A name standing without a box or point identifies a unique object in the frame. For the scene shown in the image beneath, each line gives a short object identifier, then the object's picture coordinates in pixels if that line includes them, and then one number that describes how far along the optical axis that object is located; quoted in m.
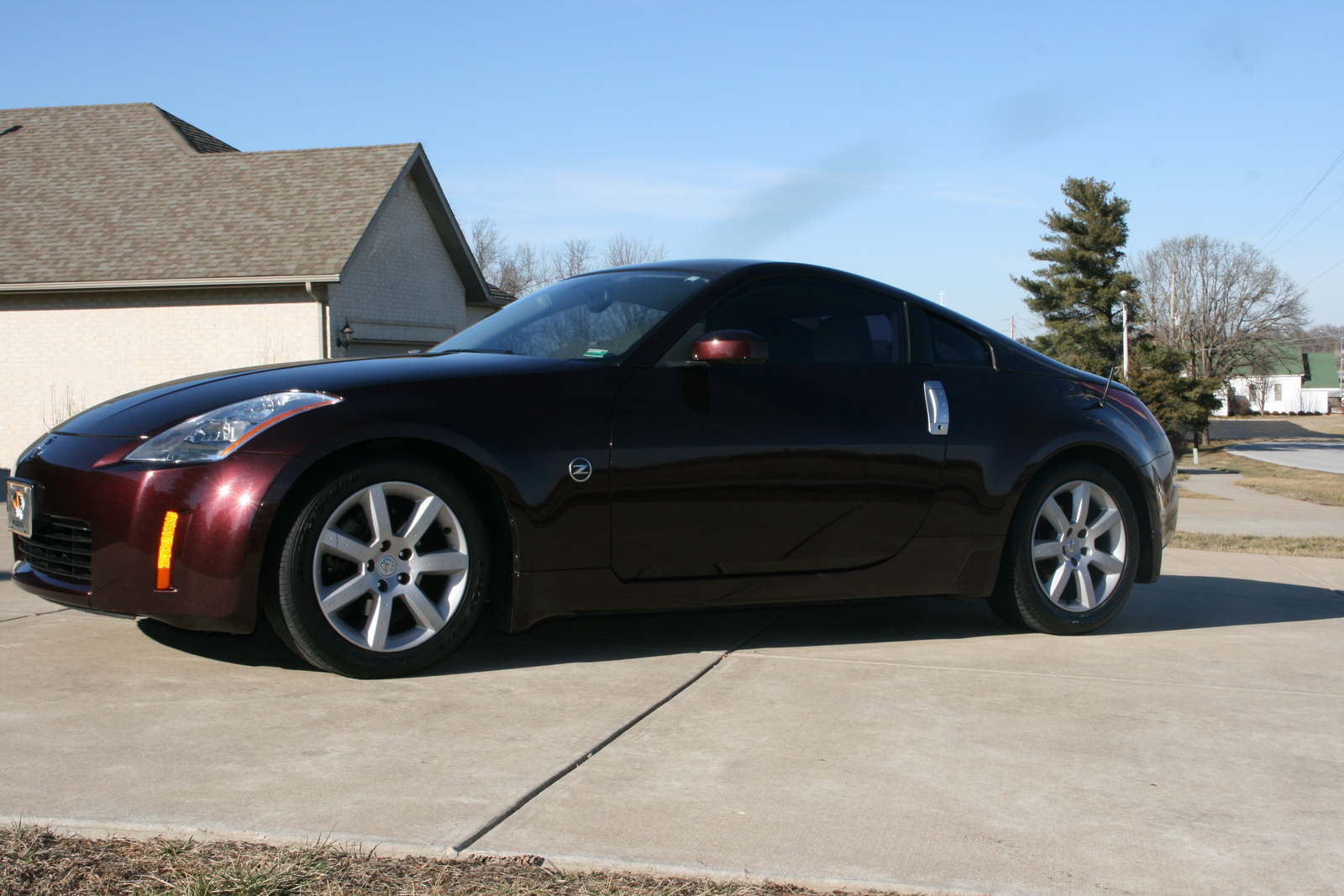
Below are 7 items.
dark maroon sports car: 3.74
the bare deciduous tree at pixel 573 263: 60.28
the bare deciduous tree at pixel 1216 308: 85.75
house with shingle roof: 19.95
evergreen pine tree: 55.19
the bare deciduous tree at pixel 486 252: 62.25
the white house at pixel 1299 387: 118.00
